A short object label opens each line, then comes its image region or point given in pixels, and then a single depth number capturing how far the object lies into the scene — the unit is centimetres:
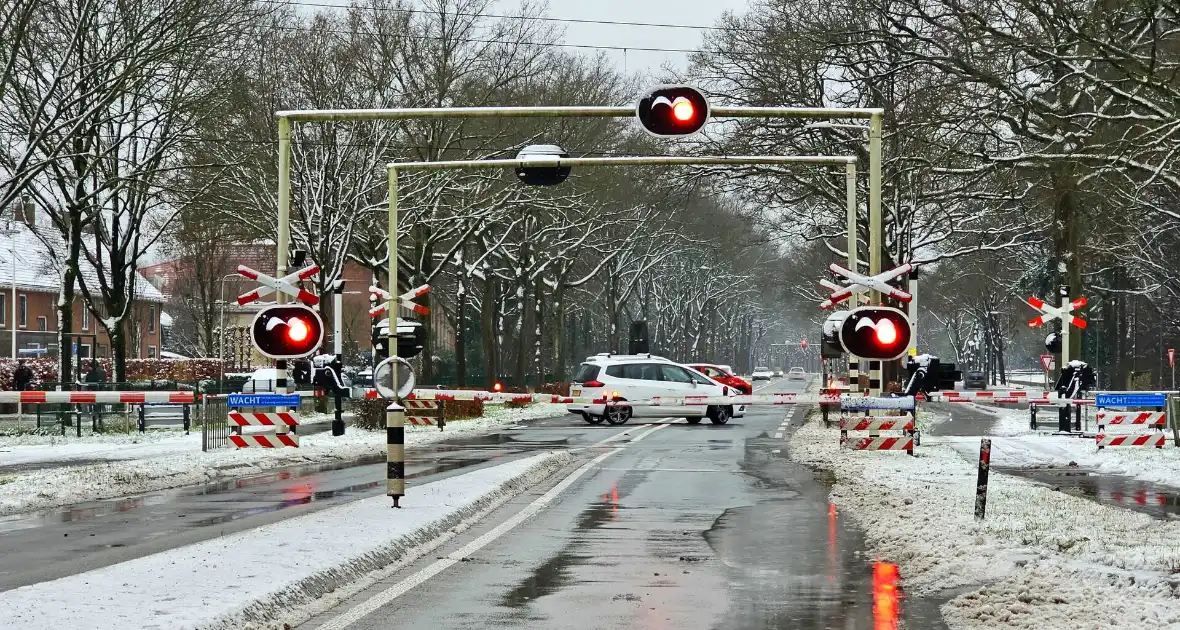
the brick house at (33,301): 8225
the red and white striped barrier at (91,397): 2764
